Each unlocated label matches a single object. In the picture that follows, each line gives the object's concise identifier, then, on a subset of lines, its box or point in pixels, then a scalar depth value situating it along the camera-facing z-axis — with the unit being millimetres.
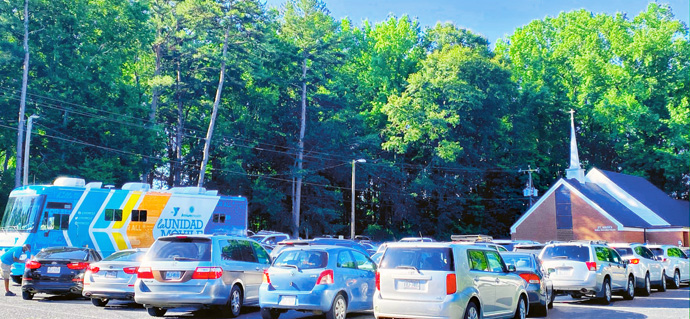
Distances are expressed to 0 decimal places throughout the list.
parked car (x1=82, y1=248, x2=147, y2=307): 16766
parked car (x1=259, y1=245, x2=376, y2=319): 13781
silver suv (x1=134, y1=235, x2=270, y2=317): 14422
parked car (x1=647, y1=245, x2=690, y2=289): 27391
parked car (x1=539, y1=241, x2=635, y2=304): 18984
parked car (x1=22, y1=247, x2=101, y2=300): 18250
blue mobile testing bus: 25156
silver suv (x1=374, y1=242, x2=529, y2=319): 11891
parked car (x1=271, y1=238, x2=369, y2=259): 21875
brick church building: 54188
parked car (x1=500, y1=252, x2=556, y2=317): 15961
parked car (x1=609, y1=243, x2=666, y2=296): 23219
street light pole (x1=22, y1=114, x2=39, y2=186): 36734
